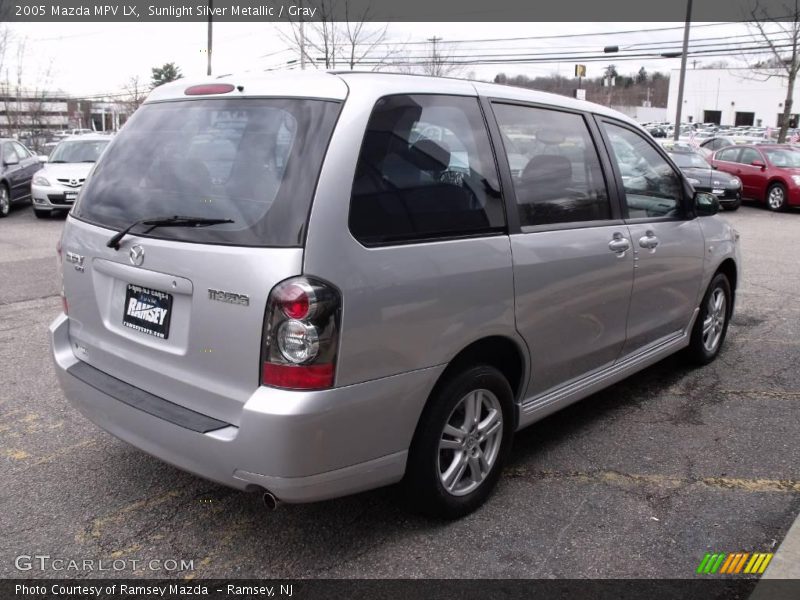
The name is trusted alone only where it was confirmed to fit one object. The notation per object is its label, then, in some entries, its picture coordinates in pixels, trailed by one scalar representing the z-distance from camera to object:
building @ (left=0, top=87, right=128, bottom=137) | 29.59
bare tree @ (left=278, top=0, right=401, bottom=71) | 21.97
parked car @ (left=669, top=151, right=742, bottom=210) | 16.39
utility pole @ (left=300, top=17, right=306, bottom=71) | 22.88
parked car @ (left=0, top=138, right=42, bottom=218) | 14.34
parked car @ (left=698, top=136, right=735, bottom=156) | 25.07
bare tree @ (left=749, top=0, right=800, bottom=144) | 24.95
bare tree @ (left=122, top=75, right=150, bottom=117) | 54.22
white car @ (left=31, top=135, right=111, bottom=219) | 13.79
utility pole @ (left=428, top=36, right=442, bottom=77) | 29.91
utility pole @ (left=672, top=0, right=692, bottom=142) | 24.83
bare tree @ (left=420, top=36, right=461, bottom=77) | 30.28
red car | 17.08
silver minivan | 2.50
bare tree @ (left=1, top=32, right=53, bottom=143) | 29.07
